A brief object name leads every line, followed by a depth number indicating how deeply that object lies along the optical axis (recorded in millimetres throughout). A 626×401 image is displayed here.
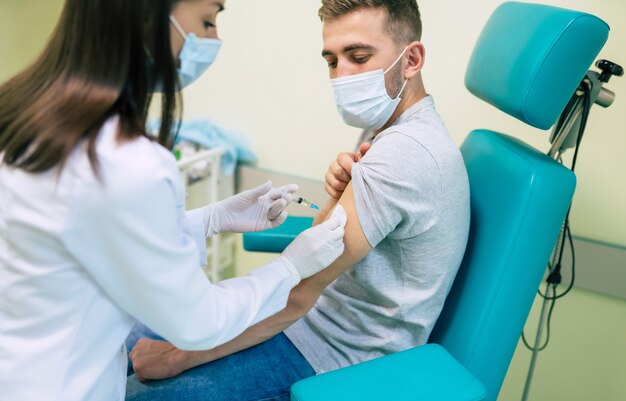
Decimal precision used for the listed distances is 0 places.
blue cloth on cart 2186
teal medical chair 983
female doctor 734
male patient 1119
